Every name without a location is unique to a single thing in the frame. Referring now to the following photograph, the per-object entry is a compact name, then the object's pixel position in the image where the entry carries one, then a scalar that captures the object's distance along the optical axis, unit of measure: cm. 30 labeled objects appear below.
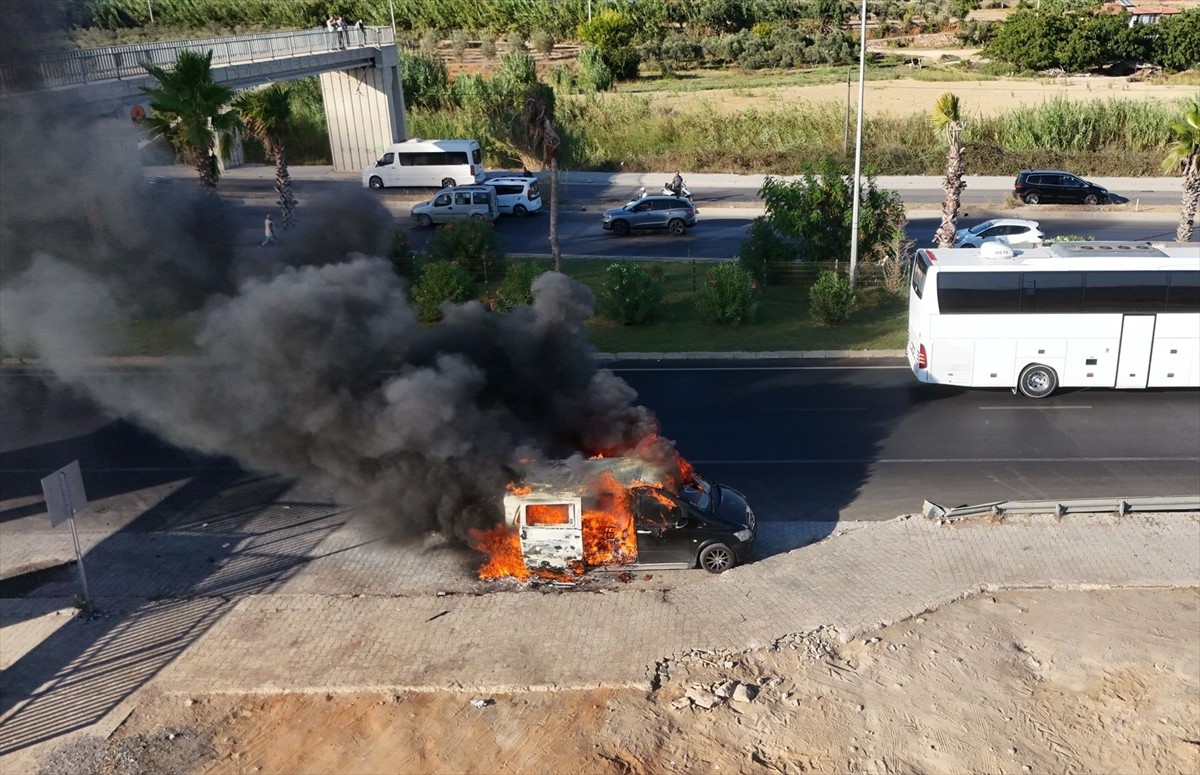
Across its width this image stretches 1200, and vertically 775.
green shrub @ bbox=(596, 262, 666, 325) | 2253
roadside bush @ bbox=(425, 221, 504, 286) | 2516
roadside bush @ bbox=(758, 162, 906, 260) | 2542
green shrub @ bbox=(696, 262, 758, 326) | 2227
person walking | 2172
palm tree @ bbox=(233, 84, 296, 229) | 2658
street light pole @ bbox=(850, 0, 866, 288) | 2305
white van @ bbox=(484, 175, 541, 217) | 3581
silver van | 3394
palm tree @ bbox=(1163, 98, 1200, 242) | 2364
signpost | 1162
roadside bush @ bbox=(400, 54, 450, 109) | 5050
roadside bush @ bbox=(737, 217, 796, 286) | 2512
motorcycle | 3562
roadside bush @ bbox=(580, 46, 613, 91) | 5362
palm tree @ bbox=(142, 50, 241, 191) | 2255
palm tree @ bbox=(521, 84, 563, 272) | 2428
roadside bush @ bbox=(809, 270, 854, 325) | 2202
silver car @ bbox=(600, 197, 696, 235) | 3253
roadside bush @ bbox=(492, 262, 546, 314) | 2181
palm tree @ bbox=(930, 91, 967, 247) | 2336
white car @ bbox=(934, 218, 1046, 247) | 2723
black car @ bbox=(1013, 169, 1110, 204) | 3519
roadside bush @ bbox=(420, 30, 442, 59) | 6134
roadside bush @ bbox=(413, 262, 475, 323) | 2242
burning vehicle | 1202
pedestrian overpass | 1841
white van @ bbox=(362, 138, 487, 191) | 3859
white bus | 1744
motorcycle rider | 3569
